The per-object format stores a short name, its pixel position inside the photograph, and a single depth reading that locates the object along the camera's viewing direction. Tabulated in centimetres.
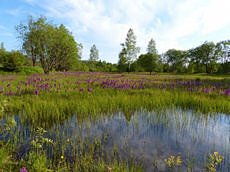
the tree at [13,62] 2594
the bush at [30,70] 2582
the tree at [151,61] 4406
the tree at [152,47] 4519
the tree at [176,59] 7852
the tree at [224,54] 5531
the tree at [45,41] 1855
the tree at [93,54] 7900
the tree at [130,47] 4482
